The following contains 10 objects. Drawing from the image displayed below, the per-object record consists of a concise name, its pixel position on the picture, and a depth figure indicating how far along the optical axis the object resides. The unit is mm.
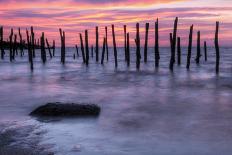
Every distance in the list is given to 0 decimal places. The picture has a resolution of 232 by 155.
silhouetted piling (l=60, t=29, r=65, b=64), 32106
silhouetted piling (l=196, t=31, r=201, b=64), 26927
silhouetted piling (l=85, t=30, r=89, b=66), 29478
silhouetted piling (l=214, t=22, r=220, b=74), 21992
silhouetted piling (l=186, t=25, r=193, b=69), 24228
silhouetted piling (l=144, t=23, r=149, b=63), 24203
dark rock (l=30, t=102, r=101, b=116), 8586
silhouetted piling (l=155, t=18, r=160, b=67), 23492
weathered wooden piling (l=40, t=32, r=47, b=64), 31742
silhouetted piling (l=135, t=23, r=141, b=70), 24152
